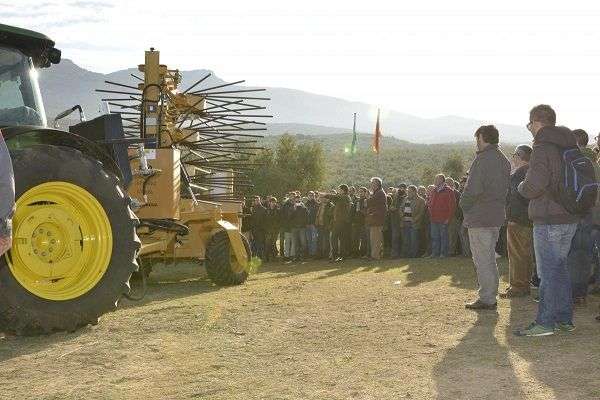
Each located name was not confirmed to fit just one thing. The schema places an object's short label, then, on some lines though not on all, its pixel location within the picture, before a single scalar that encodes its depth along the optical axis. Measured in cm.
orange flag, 3017
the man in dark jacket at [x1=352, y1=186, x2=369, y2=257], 1492
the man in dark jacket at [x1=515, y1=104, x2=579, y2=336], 504
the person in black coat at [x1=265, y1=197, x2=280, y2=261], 1631
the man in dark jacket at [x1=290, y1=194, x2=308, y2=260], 1596
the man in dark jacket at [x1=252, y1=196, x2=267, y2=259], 1639
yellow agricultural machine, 462
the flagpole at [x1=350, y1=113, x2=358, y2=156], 3508
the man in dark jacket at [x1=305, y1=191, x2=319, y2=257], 1603
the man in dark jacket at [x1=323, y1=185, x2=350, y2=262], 1495
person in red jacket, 1318
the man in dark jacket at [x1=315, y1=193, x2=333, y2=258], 1547
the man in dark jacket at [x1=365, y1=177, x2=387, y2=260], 1418
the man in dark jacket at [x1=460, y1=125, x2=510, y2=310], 631
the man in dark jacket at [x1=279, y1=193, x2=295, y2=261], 1612
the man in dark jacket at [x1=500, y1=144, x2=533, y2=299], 714
